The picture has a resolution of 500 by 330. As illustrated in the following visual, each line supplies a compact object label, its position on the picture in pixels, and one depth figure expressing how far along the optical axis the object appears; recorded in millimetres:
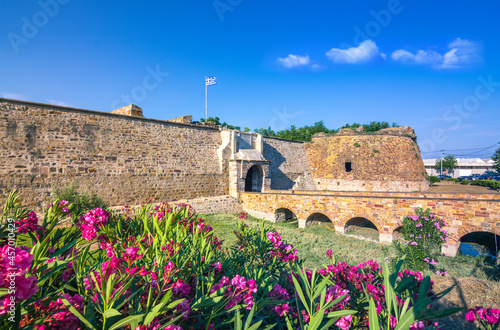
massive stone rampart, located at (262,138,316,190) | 19344
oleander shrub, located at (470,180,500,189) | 24080
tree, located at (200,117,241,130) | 33612
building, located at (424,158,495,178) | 66375
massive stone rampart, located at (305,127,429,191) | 20641
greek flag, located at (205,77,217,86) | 18330
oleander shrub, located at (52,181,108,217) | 8930
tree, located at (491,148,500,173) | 37197
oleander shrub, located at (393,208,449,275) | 7195
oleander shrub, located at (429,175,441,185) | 31841
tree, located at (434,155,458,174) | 52169
